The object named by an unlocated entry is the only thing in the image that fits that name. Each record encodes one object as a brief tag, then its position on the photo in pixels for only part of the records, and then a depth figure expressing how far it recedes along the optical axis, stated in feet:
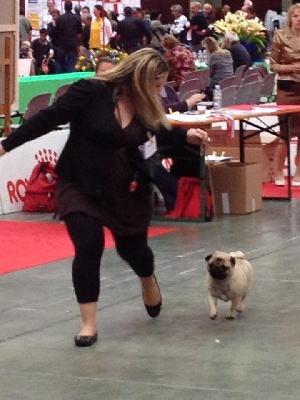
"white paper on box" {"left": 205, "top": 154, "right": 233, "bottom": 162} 37.17
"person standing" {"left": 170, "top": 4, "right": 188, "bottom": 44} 102.78
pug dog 21.49
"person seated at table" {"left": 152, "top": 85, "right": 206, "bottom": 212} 35.35
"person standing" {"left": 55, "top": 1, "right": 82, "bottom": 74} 88.48
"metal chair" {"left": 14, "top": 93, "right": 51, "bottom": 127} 45.46
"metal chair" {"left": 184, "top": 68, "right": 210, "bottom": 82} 59.98
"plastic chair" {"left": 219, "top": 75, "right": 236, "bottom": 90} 57.06
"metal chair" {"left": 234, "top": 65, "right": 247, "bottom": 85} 63.44
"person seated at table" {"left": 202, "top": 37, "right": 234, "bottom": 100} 64.75
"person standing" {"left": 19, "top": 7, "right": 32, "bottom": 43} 87.67
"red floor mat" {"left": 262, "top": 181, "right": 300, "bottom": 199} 40.62
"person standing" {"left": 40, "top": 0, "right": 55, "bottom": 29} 101.71
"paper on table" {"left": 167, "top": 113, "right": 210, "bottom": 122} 34.47
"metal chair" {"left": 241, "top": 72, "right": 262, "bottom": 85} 61.35
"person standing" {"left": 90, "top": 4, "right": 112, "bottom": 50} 96.63
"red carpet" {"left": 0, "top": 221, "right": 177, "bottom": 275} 28.89
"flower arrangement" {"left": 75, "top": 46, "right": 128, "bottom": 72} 65.51
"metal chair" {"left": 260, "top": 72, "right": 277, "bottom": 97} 62.96
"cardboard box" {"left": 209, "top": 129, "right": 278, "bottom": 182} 41.34
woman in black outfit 19.52
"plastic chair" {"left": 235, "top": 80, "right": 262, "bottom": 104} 57.06
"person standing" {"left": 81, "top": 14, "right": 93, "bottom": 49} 100.94
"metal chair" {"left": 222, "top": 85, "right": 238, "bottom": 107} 55.26
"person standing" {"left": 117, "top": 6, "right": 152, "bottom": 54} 94.17
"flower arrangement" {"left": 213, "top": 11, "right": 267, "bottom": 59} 77.53
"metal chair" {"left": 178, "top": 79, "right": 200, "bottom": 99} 57.51
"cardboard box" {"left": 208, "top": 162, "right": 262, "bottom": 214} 36.17
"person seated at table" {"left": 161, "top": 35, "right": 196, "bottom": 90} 60.95
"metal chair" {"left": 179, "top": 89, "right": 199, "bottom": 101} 56.82
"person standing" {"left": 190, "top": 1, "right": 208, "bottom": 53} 98.22
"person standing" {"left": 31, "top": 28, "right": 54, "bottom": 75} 87.75
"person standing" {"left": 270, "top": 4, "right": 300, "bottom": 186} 40.14
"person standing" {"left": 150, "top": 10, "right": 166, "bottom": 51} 92.90
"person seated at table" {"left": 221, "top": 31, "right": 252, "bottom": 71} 72.64
